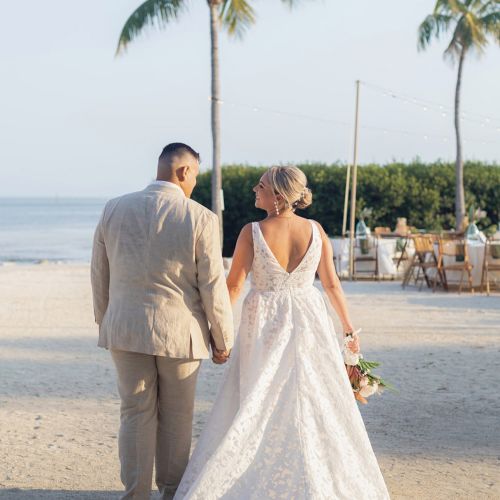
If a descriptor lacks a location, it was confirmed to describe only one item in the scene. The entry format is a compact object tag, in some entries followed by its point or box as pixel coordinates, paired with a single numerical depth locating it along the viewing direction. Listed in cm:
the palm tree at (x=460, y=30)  2559
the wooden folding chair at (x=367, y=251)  1875
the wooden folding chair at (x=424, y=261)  1627
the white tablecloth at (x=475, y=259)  1614
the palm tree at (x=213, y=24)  2258
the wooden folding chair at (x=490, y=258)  1582
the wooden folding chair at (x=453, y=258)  1581
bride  441
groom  429
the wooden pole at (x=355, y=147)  1753
